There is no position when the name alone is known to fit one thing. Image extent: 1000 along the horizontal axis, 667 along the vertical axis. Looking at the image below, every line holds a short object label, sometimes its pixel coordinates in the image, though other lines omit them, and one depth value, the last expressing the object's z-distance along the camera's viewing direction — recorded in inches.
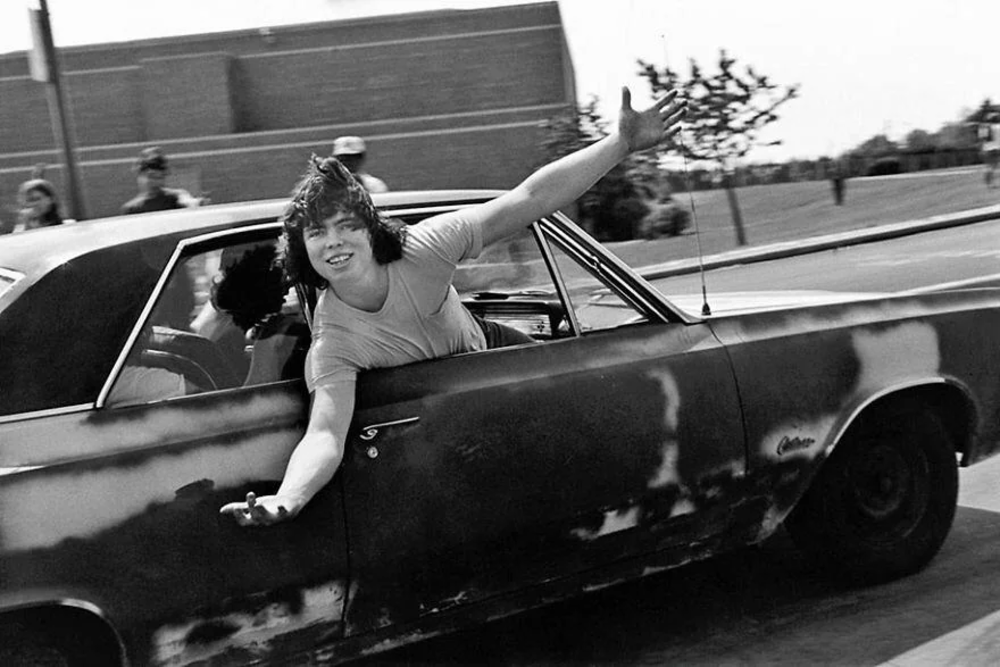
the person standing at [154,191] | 297.4
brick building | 1771.7
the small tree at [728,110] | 726.3
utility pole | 368.5
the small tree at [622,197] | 1151.6
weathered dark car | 108.6
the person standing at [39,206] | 304.2
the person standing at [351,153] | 297.1
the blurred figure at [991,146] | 1244.5
